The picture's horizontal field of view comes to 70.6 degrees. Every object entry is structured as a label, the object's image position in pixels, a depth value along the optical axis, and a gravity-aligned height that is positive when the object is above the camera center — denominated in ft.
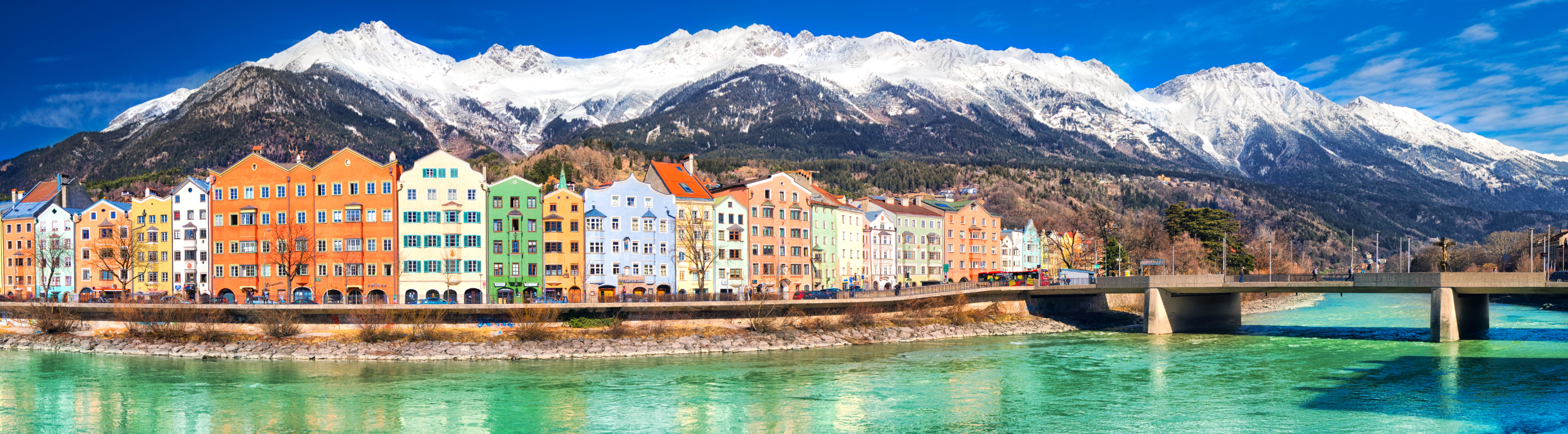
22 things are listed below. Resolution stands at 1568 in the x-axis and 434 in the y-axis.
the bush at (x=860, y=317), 264.31 -18.75
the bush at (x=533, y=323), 227.40 -16.32
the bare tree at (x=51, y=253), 309.01 -0.21
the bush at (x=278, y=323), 230.89 -15.53
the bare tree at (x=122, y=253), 297.74 -0.44
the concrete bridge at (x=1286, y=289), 230.07 -13.83
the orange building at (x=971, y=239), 415.03 -0.57
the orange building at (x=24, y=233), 325.62 +5.96
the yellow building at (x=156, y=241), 302.66 +2.62
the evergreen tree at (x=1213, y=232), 475.72 +1.07
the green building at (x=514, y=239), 280.92 +1.52
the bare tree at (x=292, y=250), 273.95 -0.39
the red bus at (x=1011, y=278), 328.90 -13.29
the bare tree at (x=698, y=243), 295.48 -0.22
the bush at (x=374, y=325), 227.40 -16.35
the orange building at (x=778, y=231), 317.22 +2.81
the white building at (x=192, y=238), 295.07 +3.17
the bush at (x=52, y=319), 248.52 -14.99
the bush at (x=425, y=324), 228.22 -16.09
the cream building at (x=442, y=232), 277.23 +3.46
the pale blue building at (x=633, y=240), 288.92 +0.91
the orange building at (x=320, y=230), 277.64 +4.60
